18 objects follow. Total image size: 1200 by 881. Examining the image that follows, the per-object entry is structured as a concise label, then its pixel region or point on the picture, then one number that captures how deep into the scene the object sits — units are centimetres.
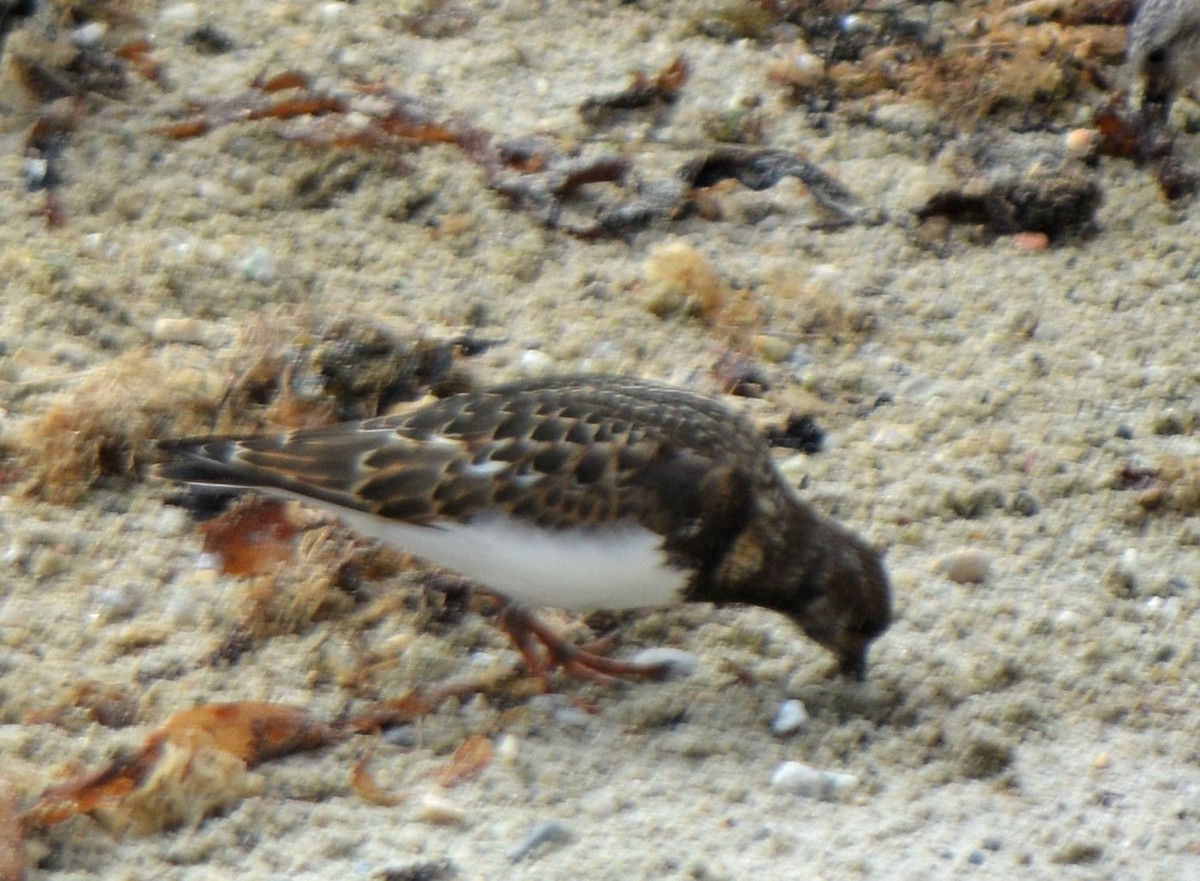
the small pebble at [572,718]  664
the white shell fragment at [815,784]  620
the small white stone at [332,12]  1066
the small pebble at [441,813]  595
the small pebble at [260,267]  882
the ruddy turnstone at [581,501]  639
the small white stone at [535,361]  848
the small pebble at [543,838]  579
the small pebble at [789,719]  657
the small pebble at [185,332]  841
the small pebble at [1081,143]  998
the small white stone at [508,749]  632
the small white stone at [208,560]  724
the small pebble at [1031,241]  943
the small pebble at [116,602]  693
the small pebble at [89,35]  1010
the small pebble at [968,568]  734
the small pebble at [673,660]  693
